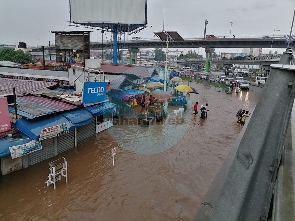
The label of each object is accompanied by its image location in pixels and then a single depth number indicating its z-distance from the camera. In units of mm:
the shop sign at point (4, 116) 10000
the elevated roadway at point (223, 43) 65562
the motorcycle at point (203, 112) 21191
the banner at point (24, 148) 9422
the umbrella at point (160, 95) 20653
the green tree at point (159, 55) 174375
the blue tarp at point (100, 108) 14288
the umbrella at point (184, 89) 23188
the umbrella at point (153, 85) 24206
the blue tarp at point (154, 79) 31567
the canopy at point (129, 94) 20172
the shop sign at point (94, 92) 13905
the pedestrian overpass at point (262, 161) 3891
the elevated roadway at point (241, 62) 77750
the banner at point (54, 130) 10609
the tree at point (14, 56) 58397
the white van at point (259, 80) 43778
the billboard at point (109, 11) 37594
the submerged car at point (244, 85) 40906
